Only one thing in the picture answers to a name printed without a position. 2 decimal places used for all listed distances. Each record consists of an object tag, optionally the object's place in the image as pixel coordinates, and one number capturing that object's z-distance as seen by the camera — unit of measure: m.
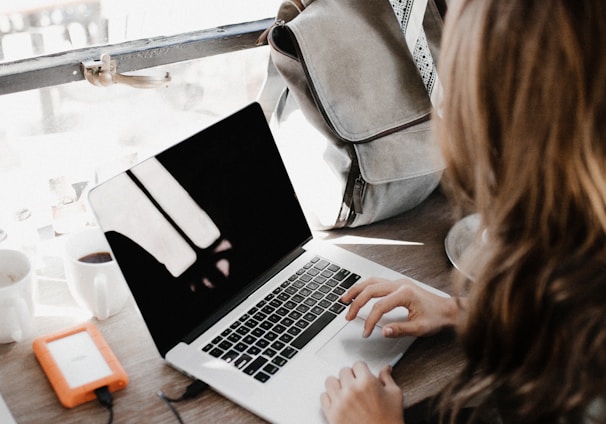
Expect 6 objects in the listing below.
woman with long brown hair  0.62
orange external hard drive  0.83
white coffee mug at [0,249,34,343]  0.89
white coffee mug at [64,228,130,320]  0.94
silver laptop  0.86
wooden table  0.82
